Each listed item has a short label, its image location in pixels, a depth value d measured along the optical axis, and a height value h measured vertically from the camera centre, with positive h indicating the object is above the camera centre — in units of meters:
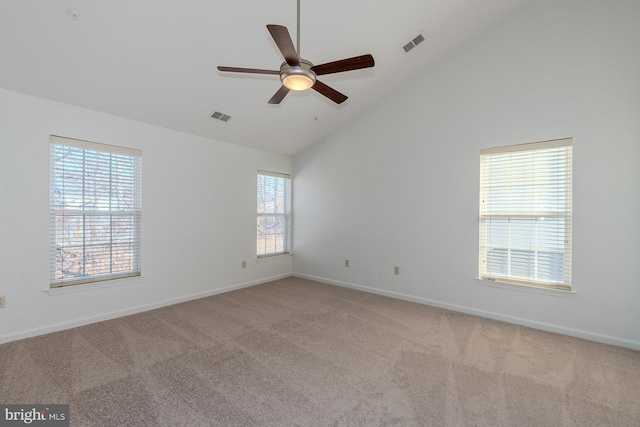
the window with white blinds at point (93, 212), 3.13 -0.02
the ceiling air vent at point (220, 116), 3.91 +1.31
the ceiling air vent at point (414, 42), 3.43 +2.06
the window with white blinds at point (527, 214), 3.17 +0.00
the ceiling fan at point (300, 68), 1.90 +1.04
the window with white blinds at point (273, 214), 5.30 -0.04
